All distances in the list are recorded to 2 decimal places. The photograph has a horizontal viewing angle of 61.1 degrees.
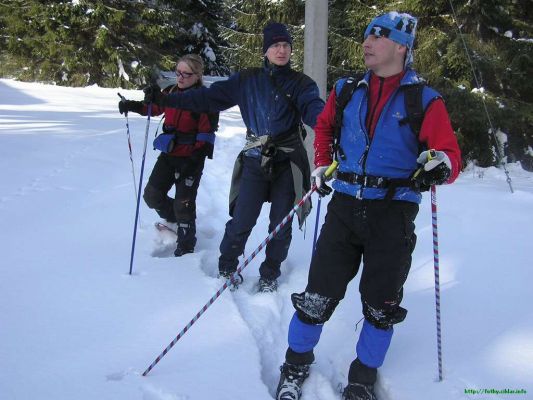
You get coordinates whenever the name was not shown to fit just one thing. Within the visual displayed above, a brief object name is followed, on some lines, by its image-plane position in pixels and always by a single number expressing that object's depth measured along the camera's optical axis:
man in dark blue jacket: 3.56
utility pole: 6.35
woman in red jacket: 4.30
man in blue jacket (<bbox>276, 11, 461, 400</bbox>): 2.38
